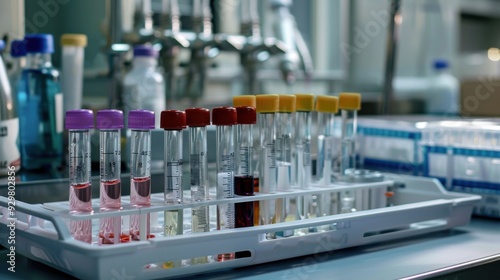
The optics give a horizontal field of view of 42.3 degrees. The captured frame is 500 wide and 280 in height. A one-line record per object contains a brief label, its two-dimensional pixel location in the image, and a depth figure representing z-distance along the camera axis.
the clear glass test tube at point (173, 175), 0.95
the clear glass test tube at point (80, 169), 0.89
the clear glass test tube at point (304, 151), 1.13
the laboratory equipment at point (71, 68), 1.48
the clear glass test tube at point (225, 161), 0.97
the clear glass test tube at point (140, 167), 0.92
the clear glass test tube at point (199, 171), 0.96
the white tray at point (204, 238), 0.81
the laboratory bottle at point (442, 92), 2.49
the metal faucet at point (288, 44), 1.91
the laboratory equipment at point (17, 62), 1.38
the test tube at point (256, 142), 1.02
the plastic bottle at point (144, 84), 1.50
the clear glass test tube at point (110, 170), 0.90
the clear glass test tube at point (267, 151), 1.05
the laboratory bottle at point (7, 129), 1.27
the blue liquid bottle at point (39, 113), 1.39
